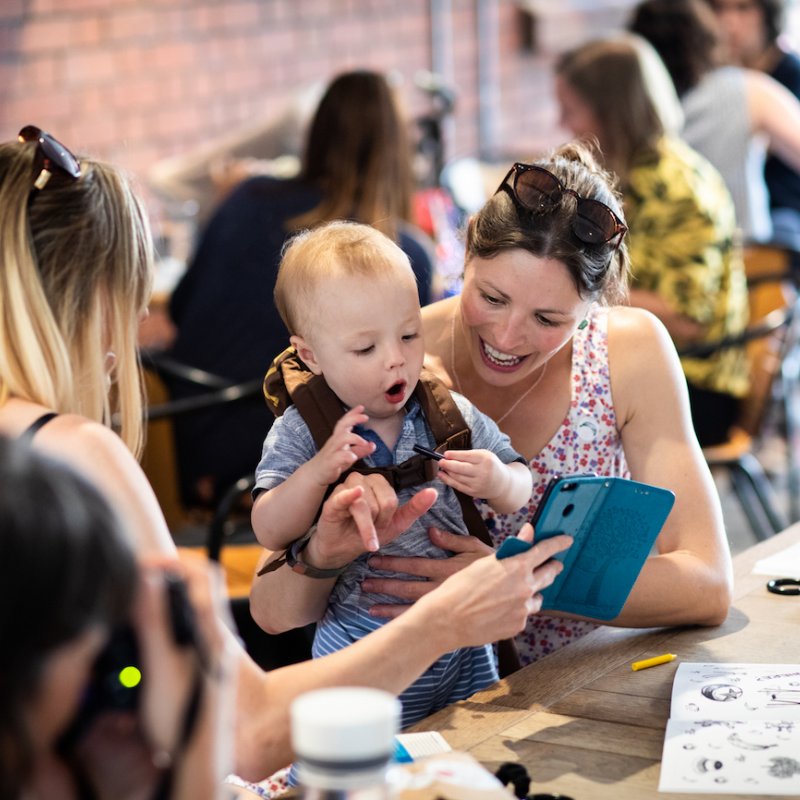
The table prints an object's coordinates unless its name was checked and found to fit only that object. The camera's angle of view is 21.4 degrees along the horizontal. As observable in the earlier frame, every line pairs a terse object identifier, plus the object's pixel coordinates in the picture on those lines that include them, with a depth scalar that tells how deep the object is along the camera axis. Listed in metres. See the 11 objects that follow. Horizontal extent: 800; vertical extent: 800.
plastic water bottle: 1.35
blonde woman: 1.72
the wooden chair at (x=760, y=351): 3.17
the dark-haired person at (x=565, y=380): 2.00
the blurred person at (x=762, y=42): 5.64
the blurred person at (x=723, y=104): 4.29
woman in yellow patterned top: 3.34
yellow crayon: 1.90
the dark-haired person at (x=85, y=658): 1.25
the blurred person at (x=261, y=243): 3.10
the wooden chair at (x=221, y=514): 2.68
